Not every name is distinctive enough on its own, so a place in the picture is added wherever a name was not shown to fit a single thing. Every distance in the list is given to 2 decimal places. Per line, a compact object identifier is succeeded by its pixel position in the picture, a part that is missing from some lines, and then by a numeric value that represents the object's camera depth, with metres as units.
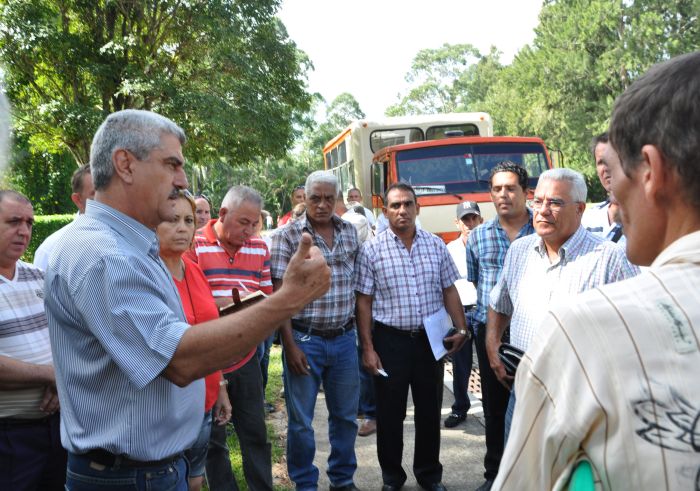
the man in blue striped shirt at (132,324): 1.83
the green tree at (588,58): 36.53
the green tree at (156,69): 14.24
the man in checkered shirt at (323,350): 4.37
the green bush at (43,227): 17.94
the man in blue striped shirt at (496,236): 4.53
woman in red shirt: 3.37
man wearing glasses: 3.35
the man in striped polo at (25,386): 2.86
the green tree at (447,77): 65.88
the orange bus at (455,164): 10.81
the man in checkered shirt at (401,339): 4.52
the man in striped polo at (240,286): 3.95
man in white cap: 5.76
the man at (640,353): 0.95
